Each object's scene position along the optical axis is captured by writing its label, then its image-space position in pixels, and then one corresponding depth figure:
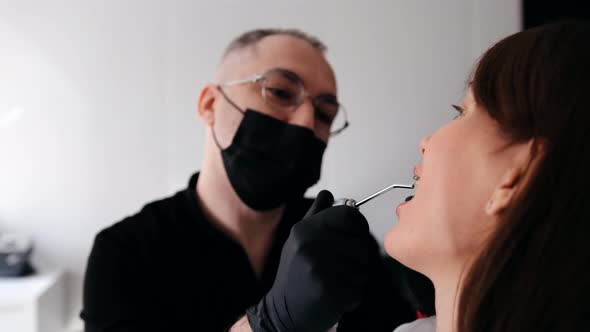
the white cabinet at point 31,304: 1.15
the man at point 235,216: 0.69
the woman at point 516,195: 0.36
